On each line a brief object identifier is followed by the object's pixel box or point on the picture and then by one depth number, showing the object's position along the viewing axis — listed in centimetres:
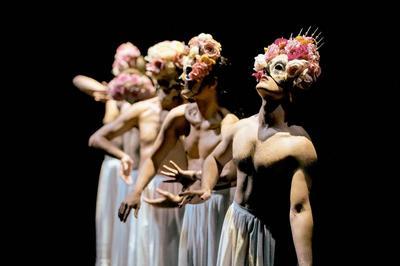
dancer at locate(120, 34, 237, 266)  750
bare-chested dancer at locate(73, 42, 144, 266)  966
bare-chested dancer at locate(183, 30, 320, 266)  620
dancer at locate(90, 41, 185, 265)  855
